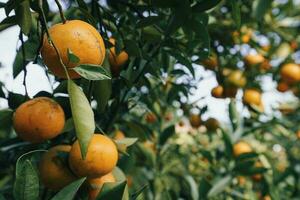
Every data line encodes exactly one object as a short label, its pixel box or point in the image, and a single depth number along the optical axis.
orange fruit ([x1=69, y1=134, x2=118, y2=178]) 0.77
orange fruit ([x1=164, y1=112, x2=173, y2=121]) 1.86
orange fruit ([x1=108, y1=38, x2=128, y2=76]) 0.96
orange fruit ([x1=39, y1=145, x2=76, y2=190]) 0.82
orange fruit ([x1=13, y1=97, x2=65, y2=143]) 0.78
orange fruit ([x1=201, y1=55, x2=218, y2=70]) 1.64
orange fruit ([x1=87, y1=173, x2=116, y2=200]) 0.83
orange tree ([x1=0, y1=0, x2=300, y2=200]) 0.71
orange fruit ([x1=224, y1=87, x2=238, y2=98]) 1.60
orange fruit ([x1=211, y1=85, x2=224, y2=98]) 1.58
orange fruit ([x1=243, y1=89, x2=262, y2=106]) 1.67
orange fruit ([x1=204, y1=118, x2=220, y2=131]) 1.88
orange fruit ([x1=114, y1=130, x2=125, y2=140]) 1.24
